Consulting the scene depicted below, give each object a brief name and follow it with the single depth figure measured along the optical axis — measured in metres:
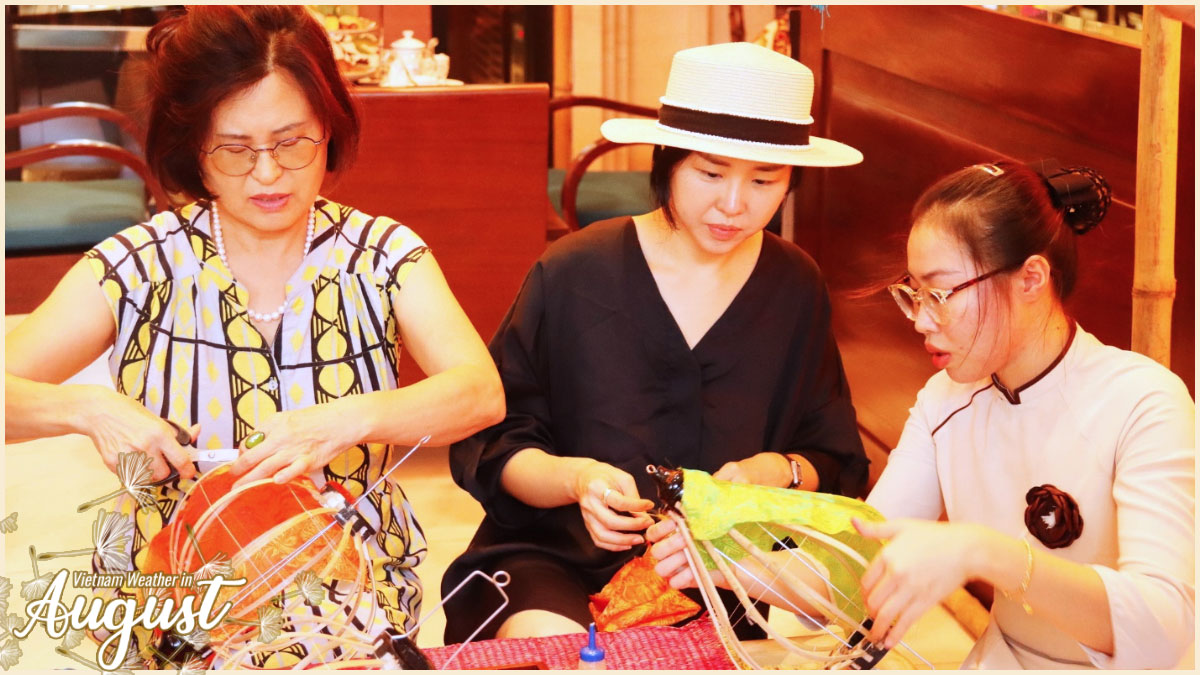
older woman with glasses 1.79
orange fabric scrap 1.77
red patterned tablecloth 1.47
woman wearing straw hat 1.97
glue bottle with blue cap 1.44
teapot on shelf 4.10
